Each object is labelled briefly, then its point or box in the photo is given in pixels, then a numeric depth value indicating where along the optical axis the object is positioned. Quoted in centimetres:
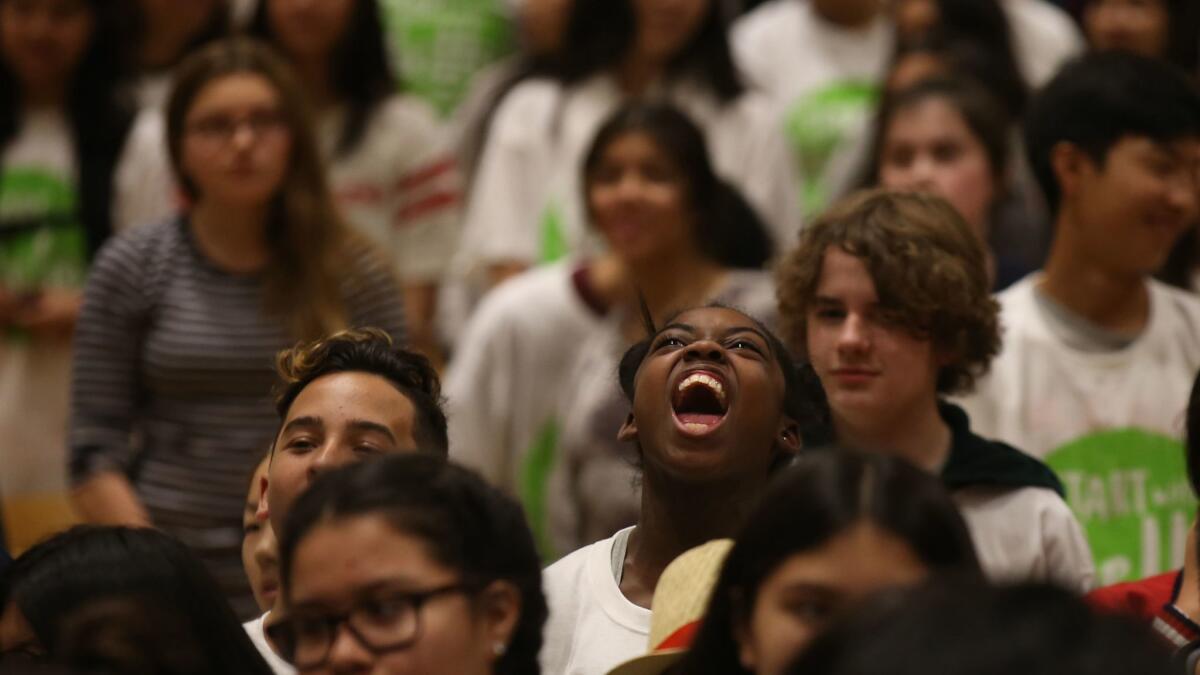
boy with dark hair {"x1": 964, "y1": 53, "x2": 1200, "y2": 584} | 880
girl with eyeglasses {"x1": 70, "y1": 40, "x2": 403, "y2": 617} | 929
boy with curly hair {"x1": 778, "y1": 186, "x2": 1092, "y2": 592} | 751
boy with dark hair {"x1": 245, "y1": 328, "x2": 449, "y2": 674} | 643
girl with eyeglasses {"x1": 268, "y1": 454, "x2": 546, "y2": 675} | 502
